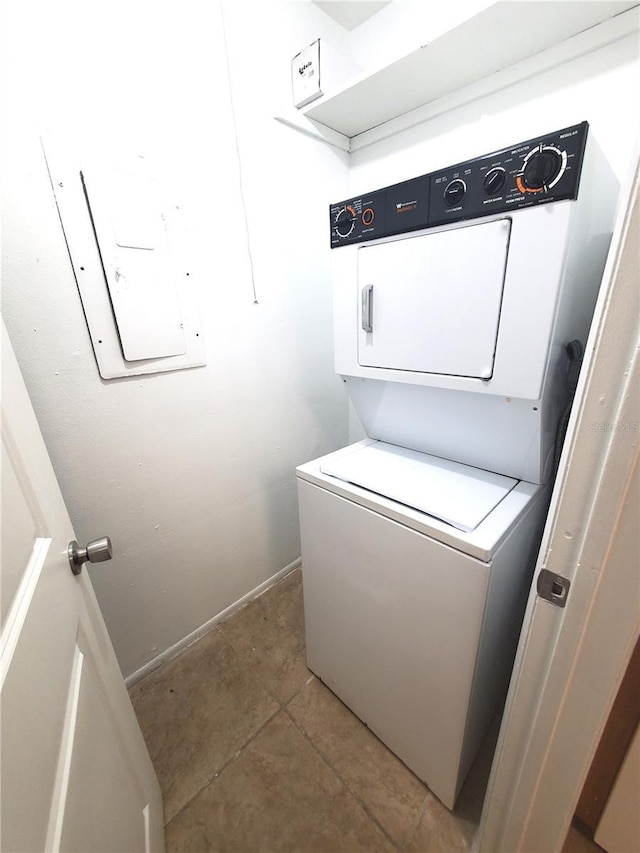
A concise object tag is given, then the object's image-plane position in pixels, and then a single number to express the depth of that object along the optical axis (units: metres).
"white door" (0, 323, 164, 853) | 0.42
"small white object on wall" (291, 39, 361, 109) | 1.37
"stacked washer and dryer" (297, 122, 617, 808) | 0.80
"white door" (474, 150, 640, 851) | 0.46
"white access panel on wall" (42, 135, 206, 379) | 1.04
